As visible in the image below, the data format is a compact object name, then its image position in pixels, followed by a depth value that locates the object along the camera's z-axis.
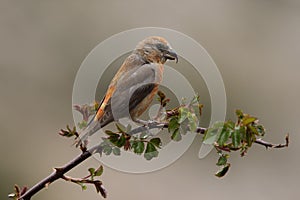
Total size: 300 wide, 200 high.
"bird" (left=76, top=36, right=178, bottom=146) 6.28
